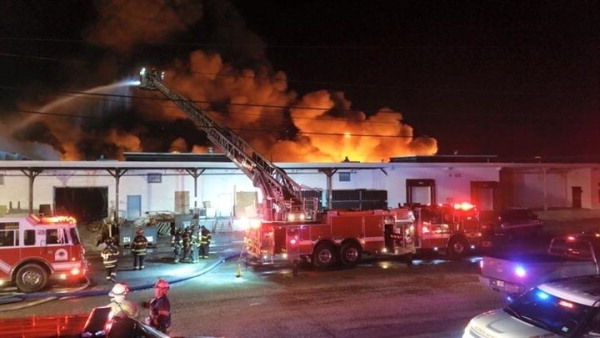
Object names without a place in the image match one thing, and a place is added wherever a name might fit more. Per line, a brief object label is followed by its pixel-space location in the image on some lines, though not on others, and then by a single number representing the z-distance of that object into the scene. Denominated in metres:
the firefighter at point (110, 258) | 14.15
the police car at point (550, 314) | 6.12
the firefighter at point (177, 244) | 17.92
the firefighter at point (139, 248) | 15.89
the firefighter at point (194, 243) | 17.73
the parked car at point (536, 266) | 10.54
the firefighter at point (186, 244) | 17.75
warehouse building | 24.23
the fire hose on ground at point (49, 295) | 12.09
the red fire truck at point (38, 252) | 13.30
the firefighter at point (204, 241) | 18.62
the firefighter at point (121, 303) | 5.64
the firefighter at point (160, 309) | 6.46
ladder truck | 16.42
